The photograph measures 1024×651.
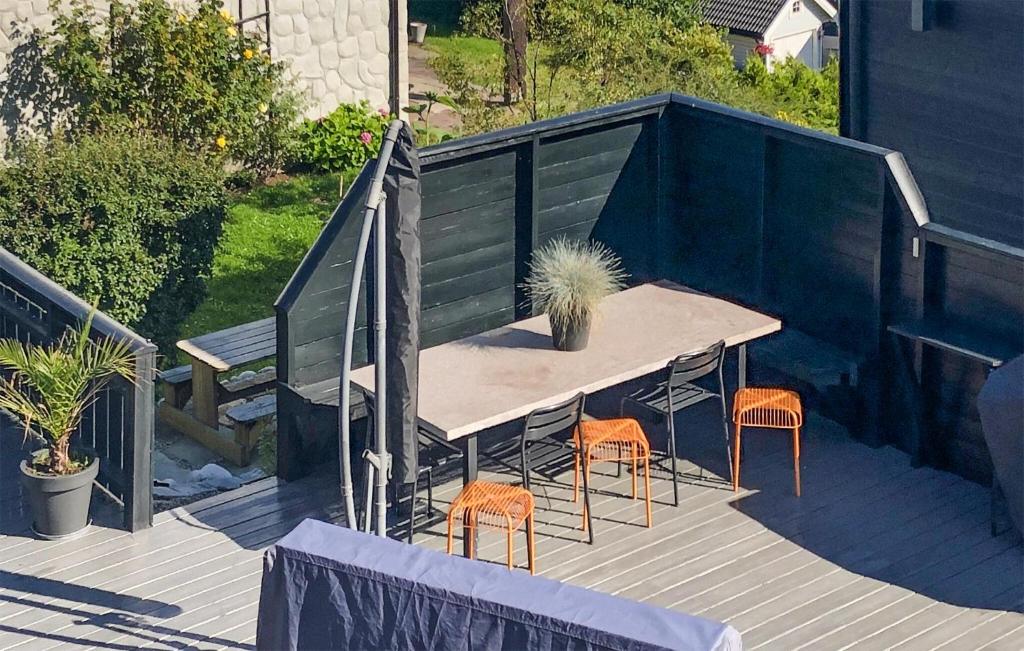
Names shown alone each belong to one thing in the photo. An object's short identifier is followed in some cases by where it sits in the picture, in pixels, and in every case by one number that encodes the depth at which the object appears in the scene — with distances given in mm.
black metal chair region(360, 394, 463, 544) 8141
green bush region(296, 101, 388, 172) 15617
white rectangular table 8141
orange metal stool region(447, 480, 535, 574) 7801
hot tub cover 5598
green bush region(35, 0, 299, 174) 13914
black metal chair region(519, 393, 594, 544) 8045
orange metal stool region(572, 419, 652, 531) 8391
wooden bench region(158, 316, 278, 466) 9484
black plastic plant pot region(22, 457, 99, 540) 8219
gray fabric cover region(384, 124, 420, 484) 7266
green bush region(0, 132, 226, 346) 9930
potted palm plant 8055
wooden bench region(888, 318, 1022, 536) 8492
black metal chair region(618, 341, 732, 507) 8656
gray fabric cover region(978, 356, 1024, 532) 7953
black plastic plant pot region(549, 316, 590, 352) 8703
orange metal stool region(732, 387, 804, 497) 8867
